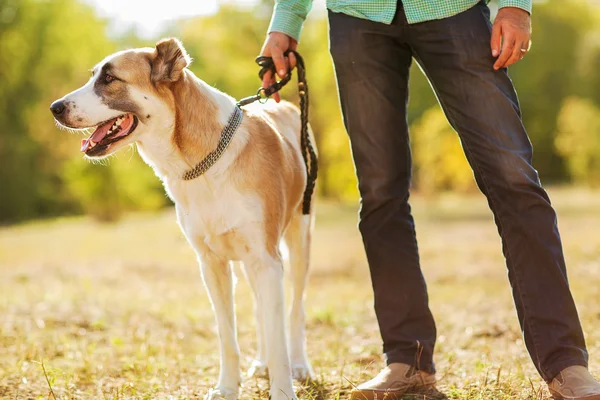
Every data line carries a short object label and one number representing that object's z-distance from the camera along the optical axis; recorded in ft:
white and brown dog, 10.16
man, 9.05
